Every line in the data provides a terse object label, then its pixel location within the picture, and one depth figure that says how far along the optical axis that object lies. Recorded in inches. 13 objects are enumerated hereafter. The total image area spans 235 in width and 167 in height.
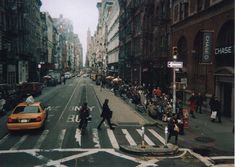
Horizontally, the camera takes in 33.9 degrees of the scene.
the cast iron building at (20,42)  2306.8
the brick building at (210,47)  1088.8
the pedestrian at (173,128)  708.0
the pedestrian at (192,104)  1116.6
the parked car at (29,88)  1819.9
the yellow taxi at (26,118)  782.5
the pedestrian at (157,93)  1408.7
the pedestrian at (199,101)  1199.8
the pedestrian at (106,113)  868.0
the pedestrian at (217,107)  1013.8
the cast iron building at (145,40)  1804.9
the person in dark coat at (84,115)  824.3
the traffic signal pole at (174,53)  892.4
